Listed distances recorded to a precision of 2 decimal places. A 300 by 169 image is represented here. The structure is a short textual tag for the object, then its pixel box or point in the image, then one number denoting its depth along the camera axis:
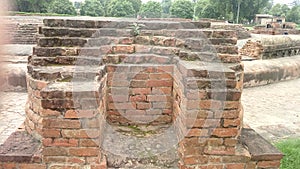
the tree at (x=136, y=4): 41.18
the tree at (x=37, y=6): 27.57
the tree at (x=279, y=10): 50.75
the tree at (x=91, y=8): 33.19
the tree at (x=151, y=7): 37.14
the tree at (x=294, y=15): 45.12
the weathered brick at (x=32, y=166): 2.16
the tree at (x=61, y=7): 30.97
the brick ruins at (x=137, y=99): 2.10
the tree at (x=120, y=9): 34.25
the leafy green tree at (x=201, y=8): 38.06
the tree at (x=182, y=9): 37.88
